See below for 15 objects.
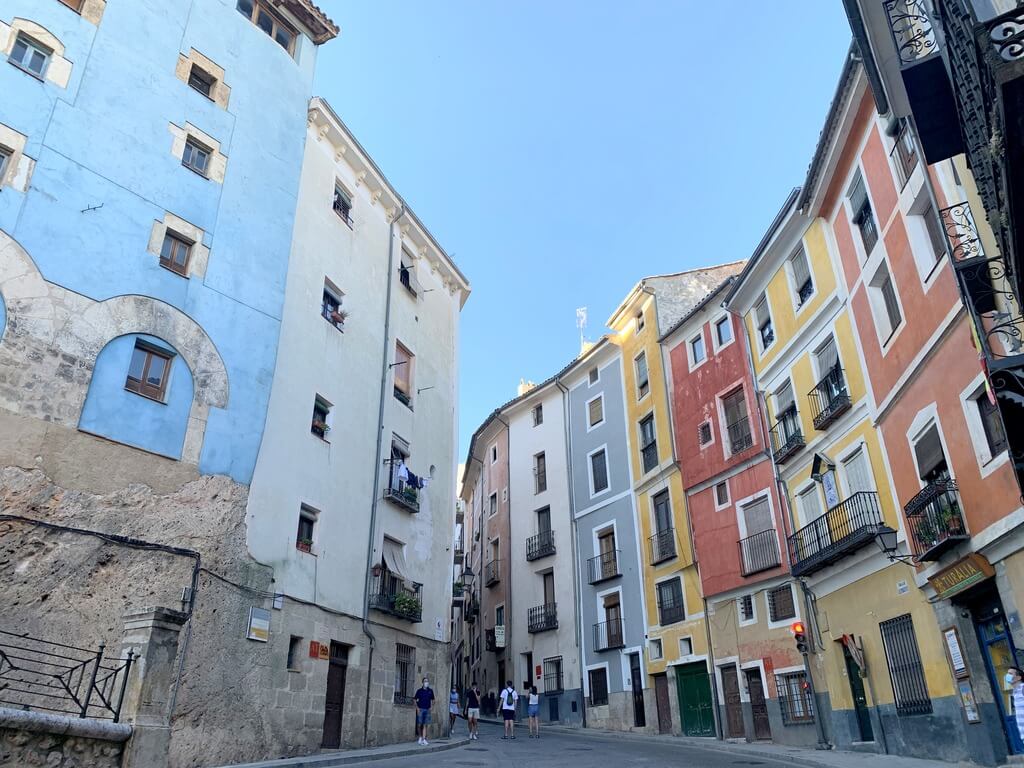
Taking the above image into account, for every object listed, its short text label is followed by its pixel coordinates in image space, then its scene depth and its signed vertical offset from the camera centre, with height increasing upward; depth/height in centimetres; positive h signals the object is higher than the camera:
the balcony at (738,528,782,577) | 2116 +473
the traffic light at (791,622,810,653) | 1875 +223
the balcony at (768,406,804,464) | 2008 +746
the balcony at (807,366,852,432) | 1784 +748
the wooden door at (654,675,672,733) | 2531 +109
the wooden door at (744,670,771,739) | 2088 +78
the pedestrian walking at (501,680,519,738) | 2355 +99
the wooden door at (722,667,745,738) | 2203 +88
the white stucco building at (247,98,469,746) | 1761 +697
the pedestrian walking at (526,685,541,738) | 2446 +79
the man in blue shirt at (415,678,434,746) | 1952 +85
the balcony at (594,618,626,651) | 2834 +356
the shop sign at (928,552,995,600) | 1222 +239
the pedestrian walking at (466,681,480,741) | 2320 +84
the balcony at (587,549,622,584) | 2942 +614
